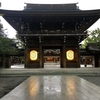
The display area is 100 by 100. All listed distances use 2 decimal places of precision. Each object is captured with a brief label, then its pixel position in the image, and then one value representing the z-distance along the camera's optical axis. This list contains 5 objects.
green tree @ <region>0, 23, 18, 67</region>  16.10
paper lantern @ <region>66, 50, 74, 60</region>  17.13
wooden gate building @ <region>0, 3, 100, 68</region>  15.73
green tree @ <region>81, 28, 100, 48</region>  30.39
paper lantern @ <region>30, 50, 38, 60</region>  17.04
